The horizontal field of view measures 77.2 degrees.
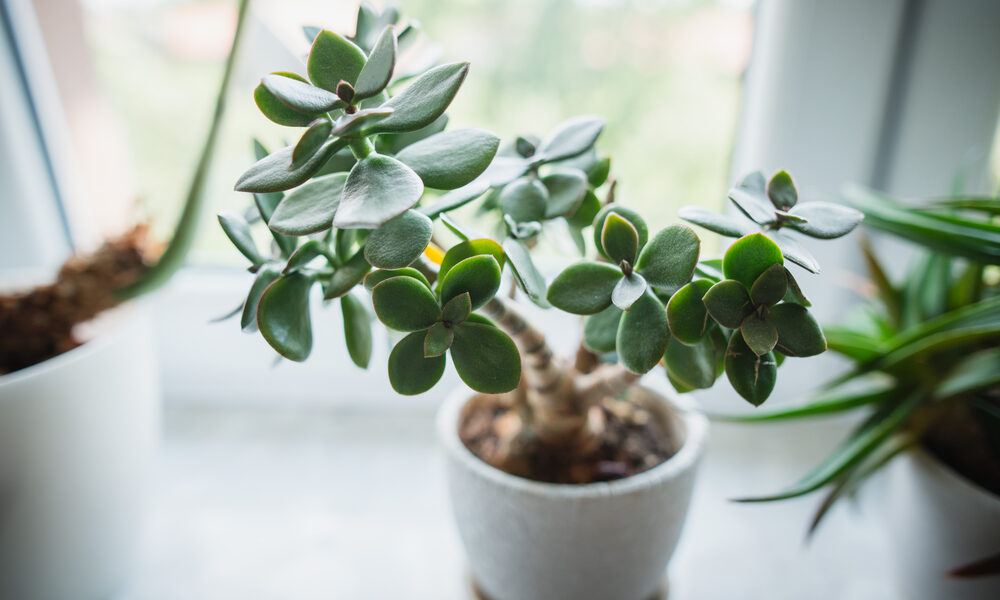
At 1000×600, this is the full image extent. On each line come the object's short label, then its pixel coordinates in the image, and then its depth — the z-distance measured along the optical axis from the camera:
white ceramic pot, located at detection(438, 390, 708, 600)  0.40
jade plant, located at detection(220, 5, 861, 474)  0.26
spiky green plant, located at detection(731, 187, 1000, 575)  0.45
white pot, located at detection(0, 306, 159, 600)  0.44
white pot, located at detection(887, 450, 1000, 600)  0.43
